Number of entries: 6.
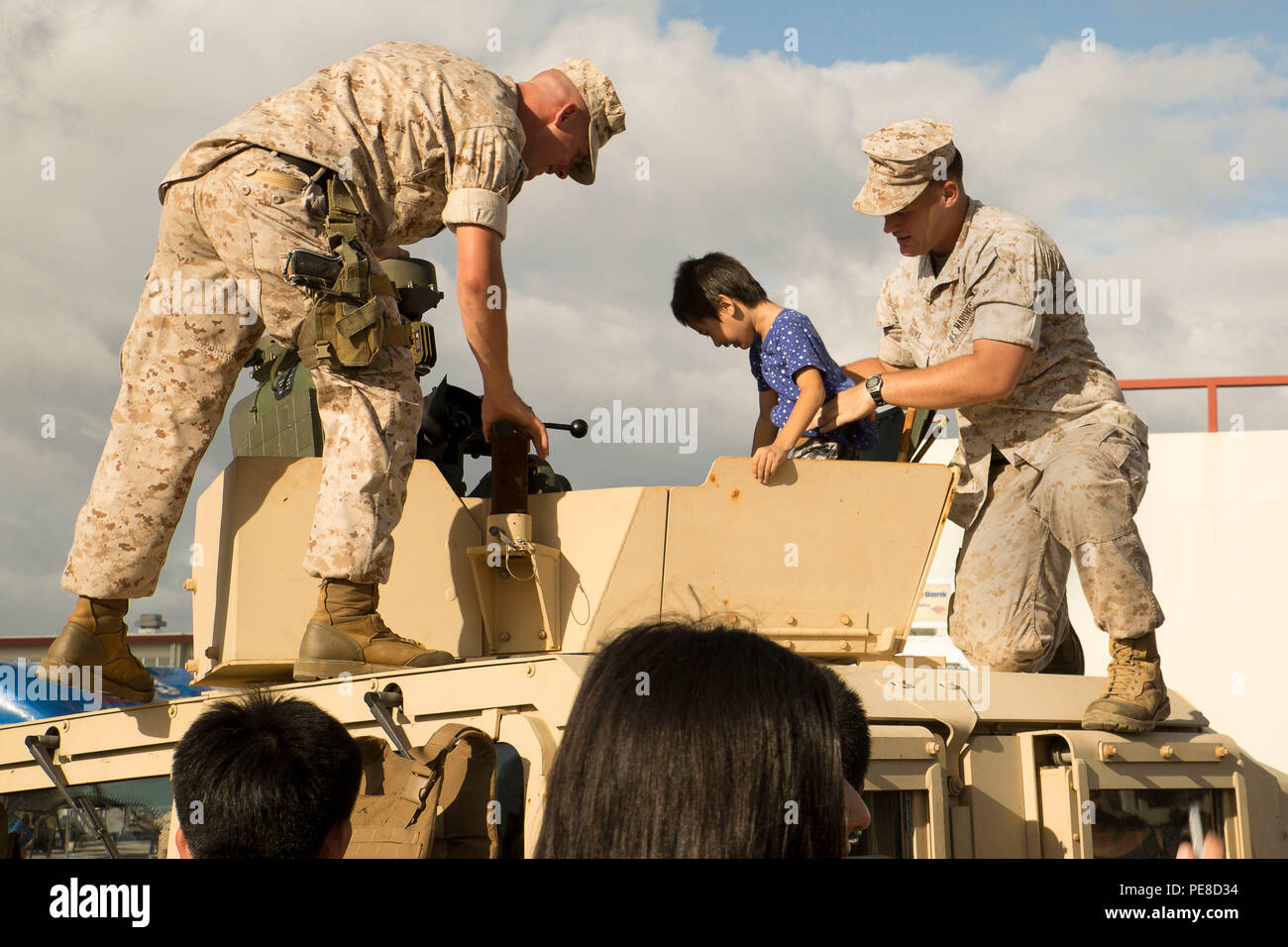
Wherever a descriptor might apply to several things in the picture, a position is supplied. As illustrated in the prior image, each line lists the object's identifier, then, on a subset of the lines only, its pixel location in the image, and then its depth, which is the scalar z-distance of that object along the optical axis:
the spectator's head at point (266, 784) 1.97
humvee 3.31
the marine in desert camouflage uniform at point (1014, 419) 3.80
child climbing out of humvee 4.08
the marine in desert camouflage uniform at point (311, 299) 3.43
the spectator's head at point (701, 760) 1.17
